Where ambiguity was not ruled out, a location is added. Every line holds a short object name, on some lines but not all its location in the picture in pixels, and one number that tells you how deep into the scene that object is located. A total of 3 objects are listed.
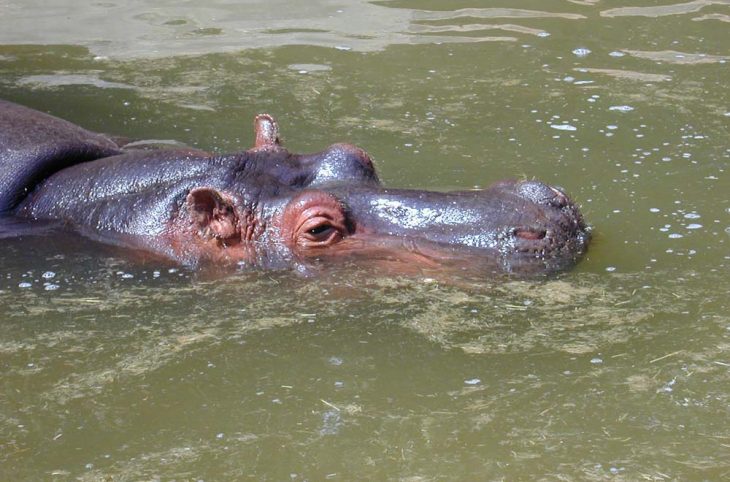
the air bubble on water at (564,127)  16.10
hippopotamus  11.41
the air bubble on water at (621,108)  16.65
